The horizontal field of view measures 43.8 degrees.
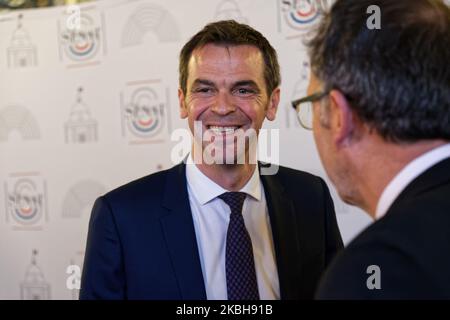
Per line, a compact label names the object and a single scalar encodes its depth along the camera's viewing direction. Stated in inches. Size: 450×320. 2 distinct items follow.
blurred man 29.0
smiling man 50.6
